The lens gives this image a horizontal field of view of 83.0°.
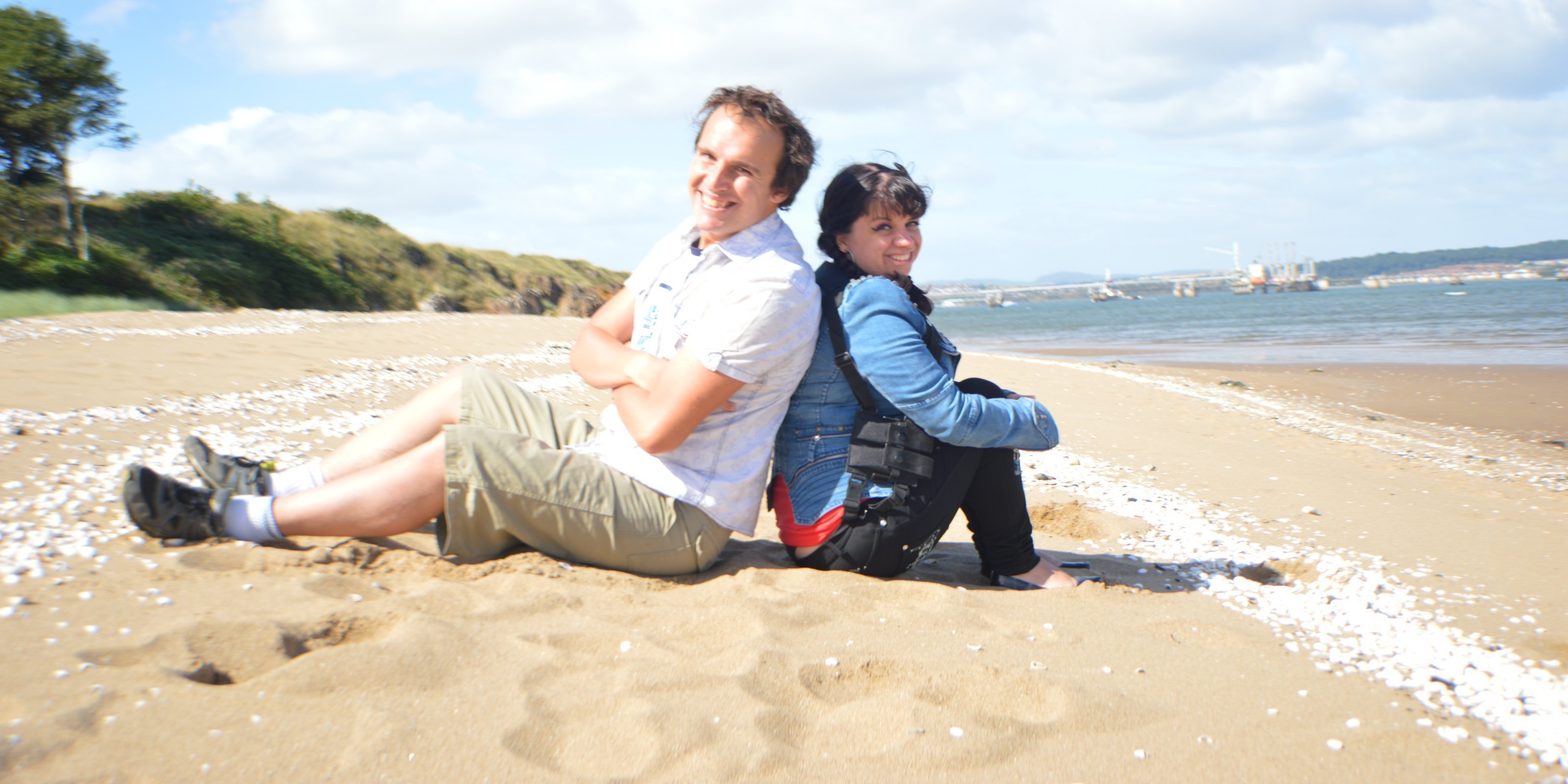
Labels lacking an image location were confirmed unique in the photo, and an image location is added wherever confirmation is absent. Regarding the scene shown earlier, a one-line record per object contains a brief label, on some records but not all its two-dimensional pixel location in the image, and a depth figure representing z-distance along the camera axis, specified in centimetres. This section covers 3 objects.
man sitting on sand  260
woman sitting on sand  272
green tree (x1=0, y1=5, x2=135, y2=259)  1722
